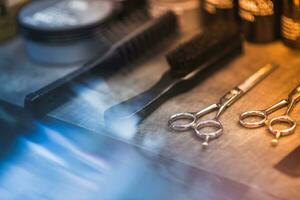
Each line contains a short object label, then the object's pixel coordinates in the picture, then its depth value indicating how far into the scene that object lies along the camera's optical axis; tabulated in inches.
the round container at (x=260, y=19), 29.5
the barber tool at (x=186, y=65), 26.4
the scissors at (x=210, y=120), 25.3
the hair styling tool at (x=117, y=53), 27.3
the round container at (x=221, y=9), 30.9
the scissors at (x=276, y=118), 24.9
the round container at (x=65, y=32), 29.7
